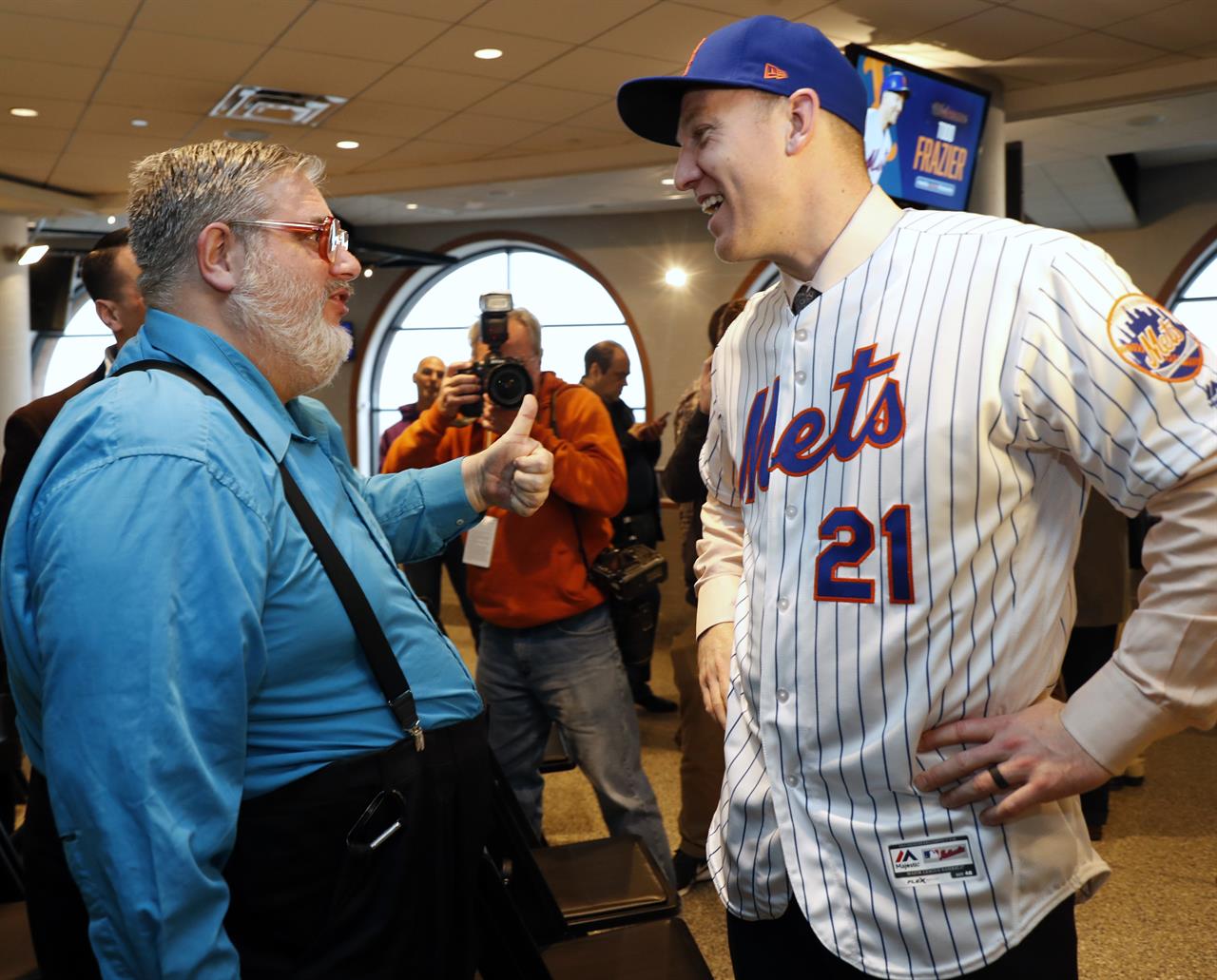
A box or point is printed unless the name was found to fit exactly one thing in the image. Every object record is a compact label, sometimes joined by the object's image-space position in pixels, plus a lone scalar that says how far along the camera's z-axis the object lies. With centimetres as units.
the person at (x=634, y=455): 520
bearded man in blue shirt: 117
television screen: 527
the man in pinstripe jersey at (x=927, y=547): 108
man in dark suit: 269
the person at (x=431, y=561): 394
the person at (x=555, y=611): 295
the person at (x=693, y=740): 332
